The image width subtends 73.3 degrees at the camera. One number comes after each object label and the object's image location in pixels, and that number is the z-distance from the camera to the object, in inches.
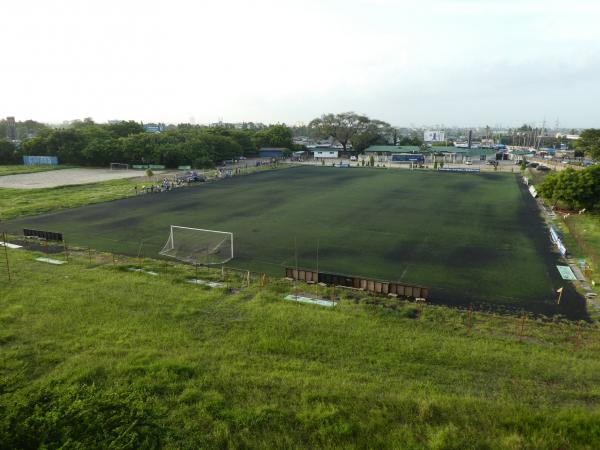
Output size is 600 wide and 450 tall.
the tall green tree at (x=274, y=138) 4059.3
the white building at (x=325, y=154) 3986.2
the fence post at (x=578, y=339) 542.7
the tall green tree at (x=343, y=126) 4539.9
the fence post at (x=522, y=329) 572.4
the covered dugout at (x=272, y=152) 3815.5
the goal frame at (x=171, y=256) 911.0
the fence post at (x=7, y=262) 767.1
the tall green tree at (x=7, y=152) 3073.3
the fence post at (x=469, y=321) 591.9
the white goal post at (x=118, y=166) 2925.4
